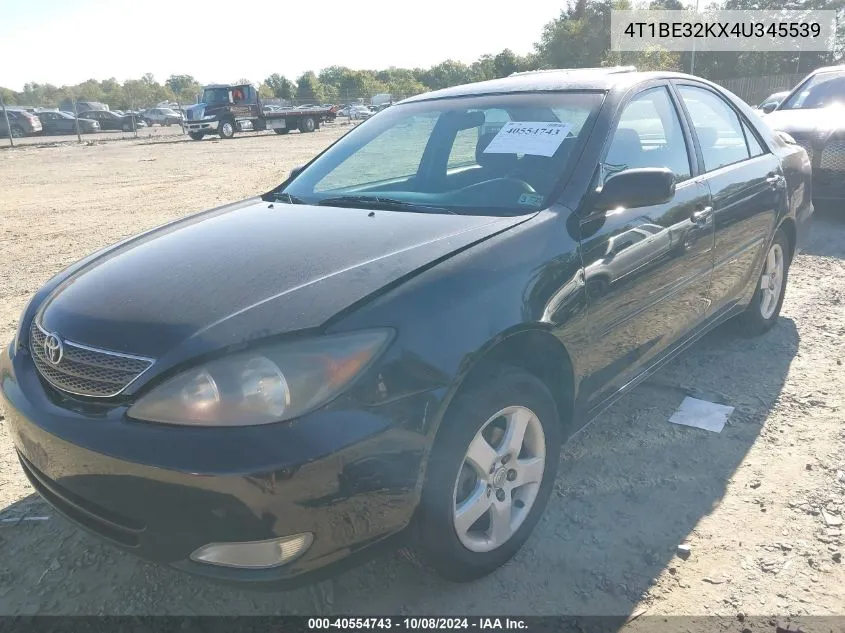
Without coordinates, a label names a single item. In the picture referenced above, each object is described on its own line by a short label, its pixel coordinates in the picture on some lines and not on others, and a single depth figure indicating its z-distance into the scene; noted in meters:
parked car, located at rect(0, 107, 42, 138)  32.34
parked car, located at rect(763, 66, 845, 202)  6.98
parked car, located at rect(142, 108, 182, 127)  48.62
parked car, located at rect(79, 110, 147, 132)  39.81
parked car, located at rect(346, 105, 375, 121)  44.99
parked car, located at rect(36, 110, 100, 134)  36.03
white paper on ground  3.29
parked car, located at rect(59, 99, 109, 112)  40.92
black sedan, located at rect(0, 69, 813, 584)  1.71
